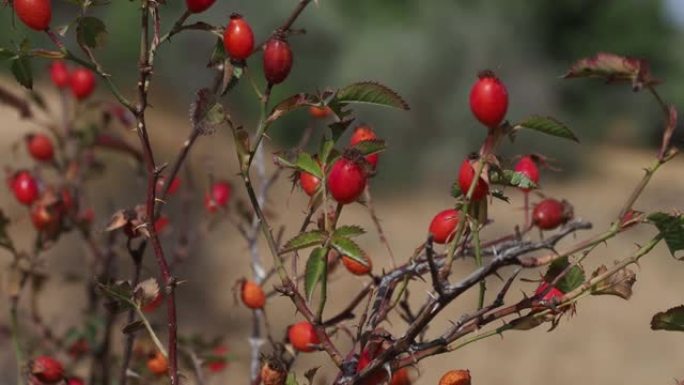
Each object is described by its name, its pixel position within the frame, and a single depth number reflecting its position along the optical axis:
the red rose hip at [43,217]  2.00
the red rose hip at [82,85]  2.52
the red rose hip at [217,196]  2.26
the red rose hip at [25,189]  2.02
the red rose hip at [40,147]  2.34
